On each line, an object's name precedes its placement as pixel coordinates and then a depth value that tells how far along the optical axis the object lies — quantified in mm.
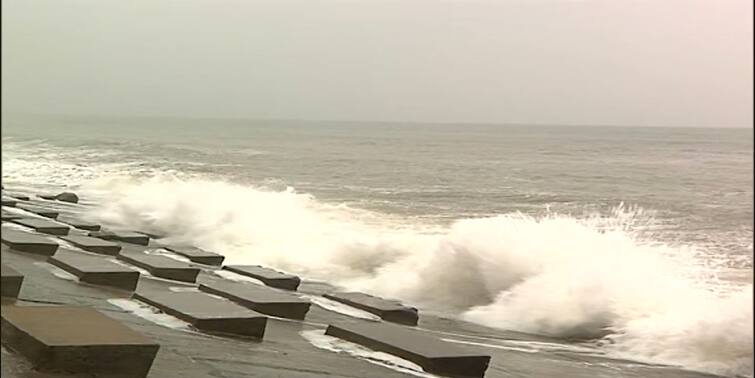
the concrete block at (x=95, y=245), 12545
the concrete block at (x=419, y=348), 7012
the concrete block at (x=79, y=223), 16561
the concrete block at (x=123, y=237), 15644
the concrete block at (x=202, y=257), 14125
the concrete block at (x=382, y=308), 10301
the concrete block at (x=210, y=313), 7676
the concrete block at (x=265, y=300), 9227
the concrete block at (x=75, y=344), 4980
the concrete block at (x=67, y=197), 22609
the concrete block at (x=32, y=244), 10127
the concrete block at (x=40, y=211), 17484
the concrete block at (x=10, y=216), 14648
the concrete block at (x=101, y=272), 9219
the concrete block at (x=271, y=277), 12187
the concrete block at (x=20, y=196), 18861
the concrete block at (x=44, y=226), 14062
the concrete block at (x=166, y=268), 11023
